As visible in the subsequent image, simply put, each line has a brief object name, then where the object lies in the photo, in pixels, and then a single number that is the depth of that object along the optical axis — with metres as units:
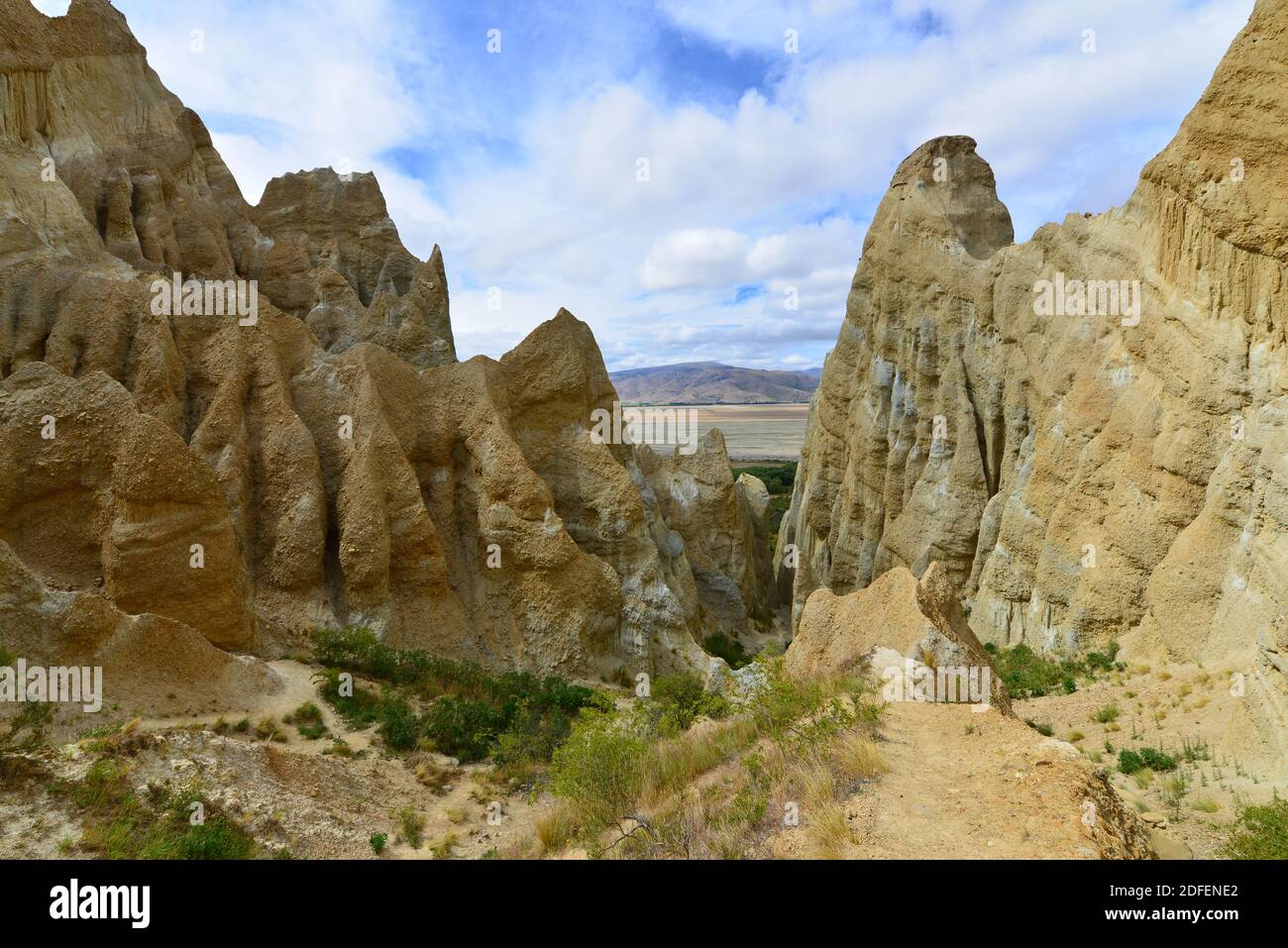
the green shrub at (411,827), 10.23
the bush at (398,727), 13.01
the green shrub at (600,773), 7.99
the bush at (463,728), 13.41
